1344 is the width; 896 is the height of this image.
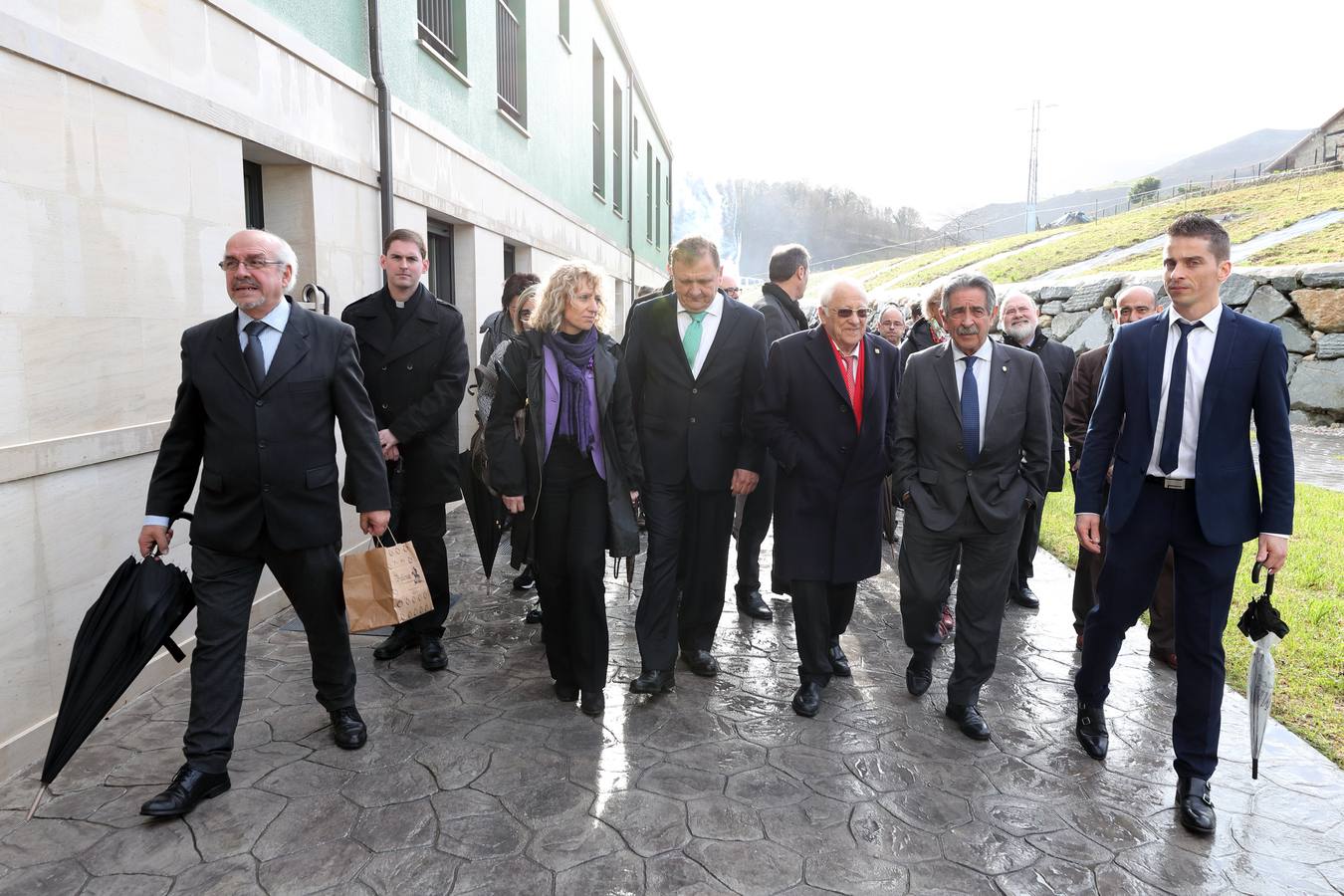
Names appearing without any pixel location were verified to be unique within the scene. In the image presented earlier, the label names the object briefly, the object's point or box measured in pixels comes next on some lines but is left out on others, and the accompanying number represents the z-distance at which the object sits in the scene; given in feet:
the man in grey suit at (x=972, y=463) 12.32
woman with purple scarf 12.84
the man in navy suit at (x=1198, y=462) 10.22
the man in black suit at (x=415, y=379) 14.73
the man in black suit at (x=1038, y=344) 17.67
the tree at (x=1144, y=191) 161.86
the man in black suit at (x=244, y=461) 10.55
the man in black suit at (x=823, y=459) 13.25
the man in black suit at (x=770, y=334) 17.84
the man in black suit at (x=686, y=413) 13.67
